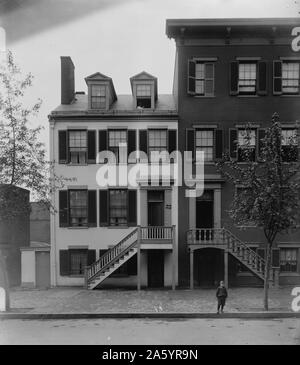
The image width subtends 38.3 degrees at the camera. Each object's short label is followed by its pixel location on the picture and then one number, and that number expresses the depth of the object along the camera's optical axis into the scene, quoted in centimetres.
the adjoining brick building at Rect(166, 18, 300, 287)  2269
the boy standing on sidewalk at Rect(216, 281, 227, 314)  1549
